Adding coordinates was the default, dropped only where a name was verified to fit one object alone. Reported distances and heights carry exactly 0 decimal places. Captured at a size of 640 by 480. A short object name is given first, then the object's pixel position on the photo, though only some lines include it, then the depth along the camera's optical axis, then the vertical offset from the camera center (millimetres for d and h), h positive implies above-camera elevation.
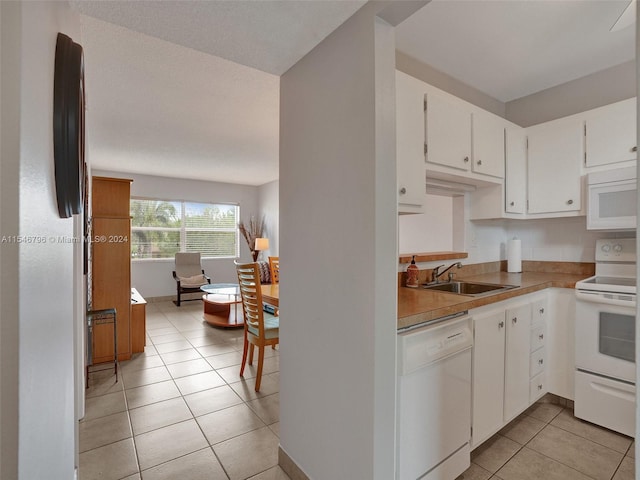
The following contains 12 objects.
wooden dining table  2516 -487
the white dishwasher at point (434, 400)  1323 -743
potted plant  7090 +161
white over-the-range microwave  2145 +281
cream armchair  5859 -712
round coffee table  4395 -1071
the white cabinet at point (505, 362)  1718 -769
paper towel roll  2885 -156
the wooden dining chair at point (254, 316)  2641 -688
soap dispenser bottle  2156 -260
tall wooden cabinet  3020 -220
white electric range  1919 -734
